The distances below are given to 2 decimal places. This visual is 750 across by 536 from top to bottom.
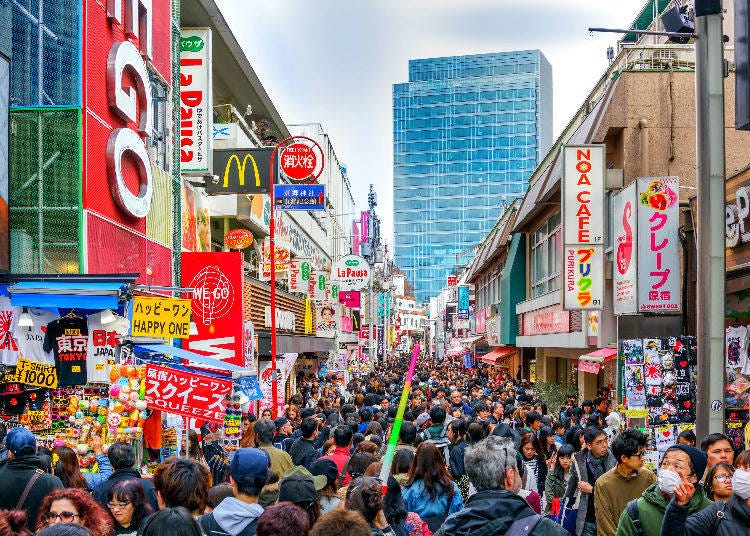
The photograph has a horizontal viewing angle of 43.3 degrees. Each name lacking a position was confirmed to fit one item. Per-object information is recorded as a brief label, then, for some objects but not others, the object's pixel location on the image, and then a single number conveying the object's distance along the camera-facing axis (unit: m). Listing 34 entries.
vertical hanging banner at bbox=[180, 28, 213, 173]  19.89
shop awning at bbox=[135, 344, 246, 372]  13.62
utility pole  10.59
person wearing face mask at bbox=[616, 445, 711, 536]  5.69
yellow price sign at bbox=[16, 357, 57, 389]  10.90
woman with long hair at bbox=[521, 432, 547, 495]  11.07
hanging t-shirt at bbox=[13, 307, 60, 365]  11.29
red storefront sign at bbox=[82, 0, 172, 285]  13.29
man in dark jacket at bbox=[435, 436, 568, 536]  4.70
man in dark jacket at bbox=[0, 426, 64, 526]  7.12
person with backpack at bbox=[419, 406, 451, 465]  12.09
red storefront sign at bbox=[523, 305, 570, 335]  24.89
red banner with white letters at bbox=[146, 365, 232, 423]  11.11
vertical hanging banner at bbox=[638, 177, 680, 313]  16.41
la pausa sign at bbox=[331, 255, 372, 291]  41.09
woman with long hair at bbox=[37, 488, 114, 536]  5.48
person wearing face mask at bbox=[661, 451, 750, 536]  5.08
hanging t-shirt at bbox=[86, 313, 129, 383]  11.39
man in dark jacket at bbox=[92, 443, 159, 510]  7.30
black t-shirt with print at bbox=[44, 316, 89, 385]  11.34
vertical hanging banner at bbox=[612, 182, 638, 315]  16.66
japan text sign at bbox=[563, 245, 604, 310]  19.44
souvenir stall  11.02
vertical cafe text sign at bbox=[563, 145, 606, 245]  19.08
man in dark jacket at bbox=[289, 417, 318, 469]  10.99
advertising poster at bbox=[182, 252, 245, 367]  19.12
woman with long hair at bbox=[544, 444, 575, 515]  9.25
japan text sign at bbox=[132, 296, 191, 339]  12.30
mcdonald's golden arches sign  21.00
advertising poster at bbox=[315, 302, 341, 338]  42.44
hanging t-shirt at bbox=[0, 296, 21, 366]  11.18
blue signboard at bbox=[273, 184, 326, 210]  20.88
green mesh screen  12.75
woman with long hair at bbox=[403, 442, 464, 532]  7.42
